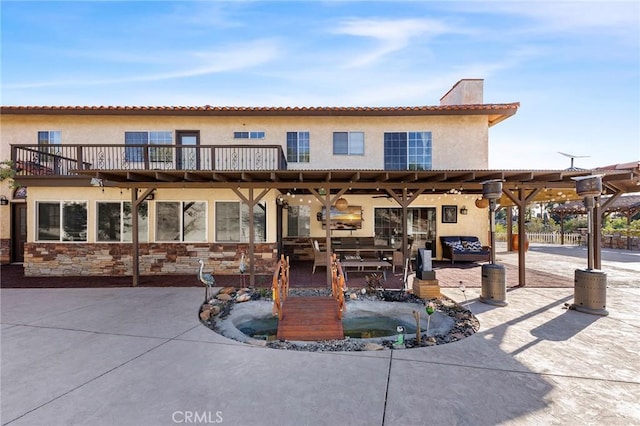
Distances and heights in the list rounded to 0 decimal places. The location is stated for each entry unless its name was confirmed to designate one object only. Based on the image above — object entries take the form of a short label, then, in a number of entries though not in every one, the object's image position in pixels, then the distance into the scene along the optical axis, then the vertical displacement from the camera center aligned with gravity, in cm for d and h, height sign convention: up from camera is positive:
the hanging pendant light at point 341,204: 868 +34
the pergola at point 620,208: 1709 +40
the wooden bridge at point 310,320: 530 -211
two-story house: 819 +102
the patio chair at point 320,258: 955 -145
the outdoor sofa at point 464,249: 1143 -142
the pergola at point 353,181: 724 +97
